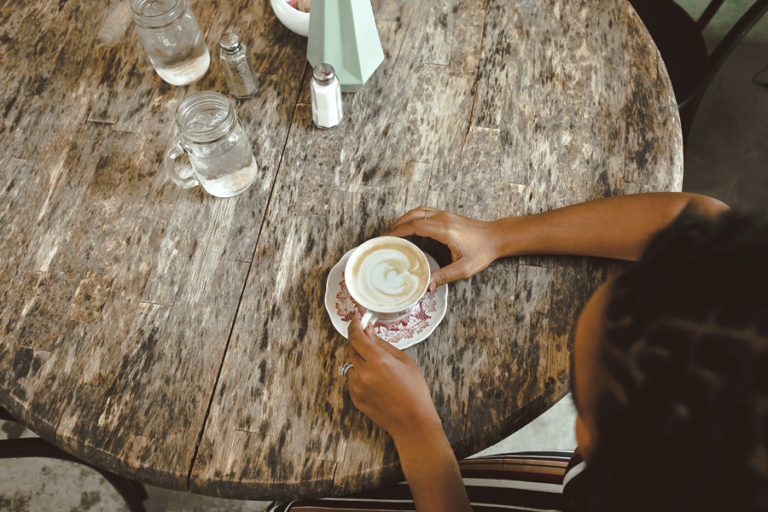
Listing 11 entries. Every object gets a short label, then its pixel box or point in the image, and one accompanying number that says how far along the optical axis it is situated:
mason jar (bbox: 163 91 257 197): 0.91
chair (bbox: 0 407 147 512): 1.08
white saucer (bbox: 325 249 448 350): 0.87
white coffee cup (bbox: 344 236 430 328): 0.86
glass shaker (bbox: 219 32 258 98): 1.01
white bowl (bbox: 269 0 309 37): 1.12
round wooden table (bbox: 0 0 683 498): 0.81
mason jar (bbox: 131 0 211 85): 1.03
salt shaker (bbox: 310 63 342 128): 0.98
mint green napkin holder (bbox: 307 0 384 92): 1.02
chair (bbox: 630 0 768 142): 1.48
